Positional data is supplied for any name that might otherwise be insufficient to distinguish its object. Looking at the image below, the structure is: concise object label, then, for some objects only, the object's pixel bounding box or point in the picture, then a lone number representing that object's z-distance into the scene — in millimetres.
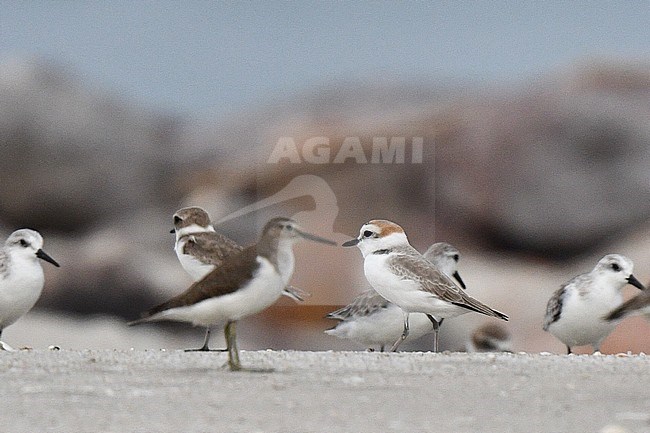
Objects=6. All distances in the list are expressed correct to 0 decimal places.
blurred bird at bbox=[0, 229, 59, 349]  17781
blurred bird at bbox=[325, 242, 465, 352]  19594
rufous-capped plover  17641
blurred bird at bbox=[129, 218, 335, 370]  12461
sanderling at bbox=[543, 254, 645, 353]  19453
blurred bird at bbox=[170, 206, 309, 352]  17031
